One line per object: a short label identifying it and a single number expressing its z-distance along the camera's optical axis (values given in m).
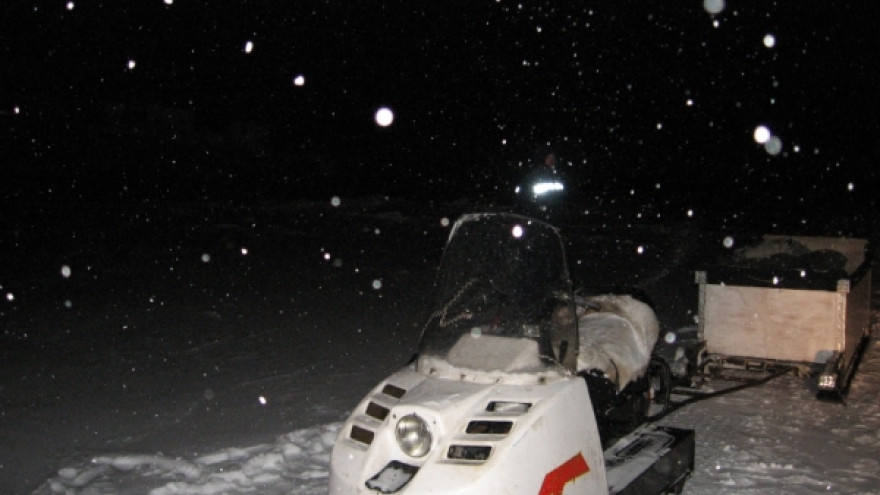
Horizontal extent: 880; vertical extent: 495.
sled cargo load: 6.15
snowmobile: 2.83
